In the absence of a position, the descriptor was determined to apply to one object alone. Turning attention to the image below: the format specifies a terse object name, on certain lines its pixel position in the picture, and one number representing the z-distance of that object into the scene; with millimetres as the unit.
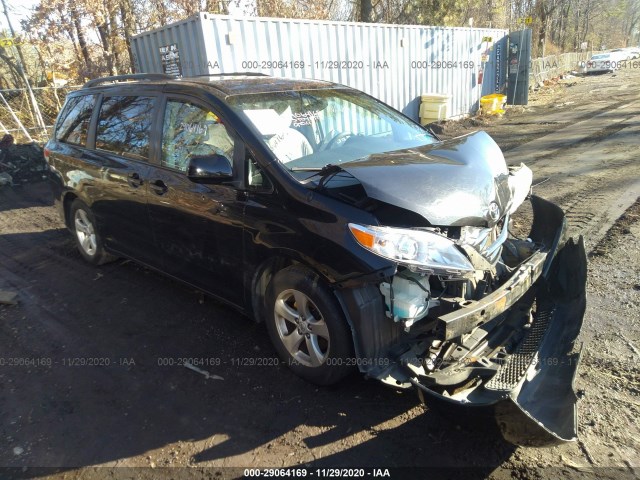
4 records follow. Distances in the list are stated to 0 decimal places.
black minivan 2516
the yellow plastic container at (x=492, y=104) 15295
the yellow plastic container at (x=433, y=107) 12938
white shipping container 8492
